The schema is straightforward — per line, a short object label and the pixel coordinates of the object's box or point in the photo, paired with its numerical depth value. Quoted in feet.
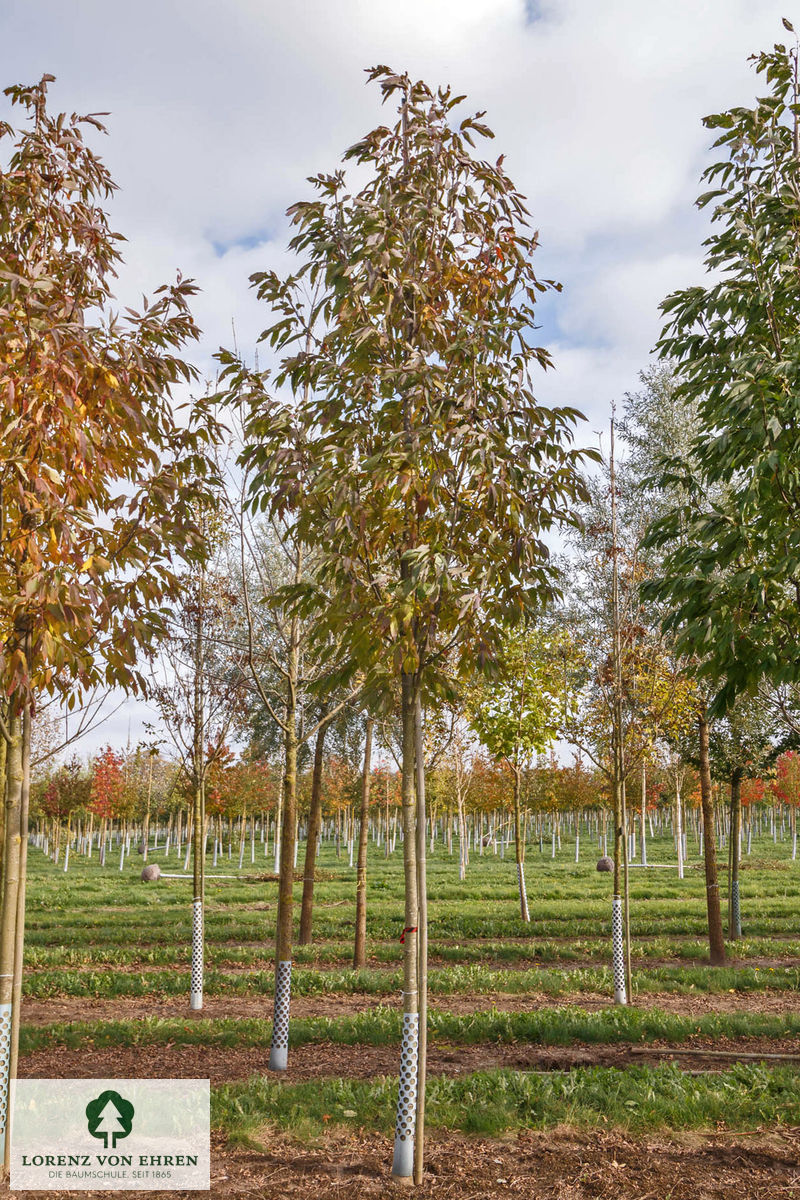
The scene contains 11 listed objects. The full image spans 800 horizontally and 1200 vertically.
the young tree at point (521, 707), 53.16
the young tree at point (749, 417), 16.89
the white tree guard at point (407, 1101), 14.92
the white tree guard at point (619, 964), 32.32
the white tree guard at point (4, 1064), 14.73
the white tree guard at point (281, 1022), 22.94
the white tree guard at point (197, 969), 30.89
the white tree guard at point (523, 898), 52.65
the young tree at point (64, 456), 14.03
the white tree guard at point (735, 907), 48.65
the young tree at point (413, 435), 15.11
